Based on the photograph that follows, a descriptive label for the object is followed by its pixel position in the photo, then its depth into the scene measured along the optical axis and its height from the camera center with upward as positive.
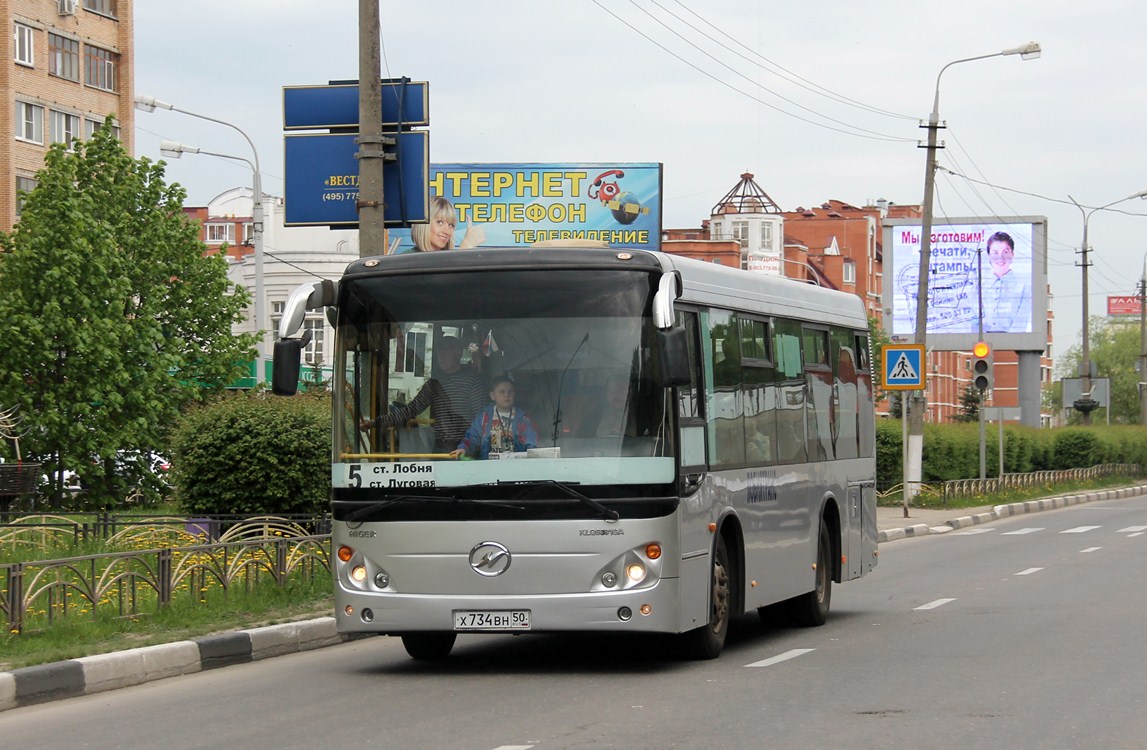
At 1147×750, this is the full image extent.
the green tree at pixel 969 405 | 109.00 -1.99
